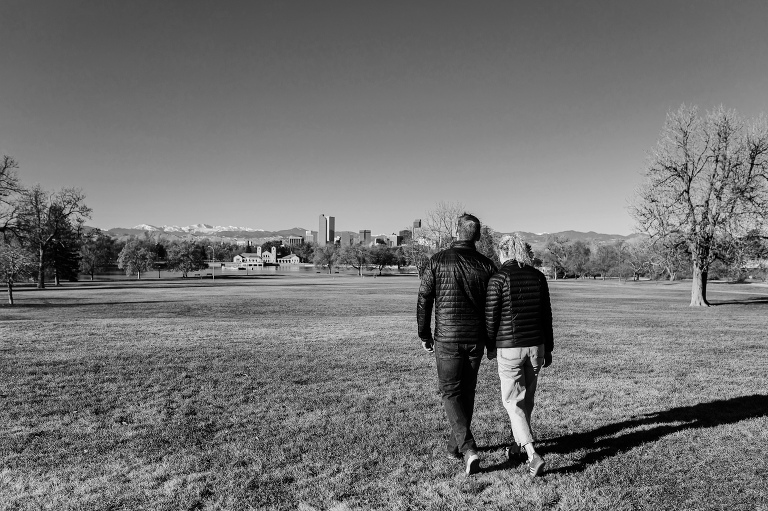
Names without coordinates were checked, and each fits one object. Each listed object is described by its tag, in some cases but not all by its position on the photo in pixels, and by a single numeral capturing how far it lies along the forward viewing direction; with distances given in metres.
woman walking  4.73
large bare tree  24.97
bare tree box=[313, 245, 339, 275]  119.85
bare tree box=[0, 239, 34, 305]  25.59
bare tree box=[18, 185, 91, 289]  49.22
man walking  4.80
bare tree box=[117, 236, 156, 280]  77.00
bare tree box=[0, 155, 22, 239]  36.12
